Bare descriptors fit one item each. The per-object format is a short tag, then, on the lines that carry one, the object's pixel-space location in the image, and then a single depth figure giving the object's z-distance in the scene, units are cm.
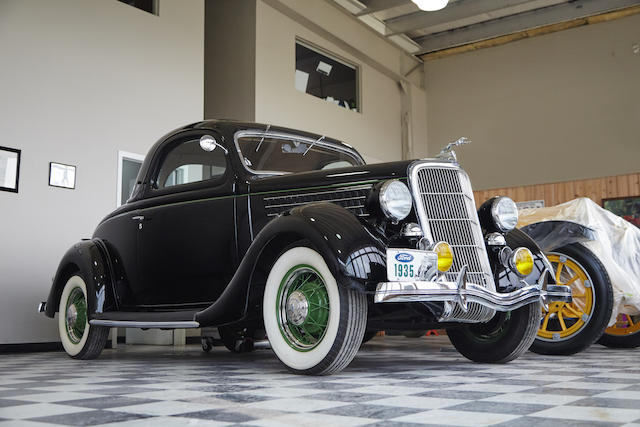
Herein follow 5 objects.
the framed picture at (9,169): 594
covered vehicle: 454
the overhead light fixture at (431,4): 830
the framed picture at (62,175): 634
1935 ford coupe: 316
